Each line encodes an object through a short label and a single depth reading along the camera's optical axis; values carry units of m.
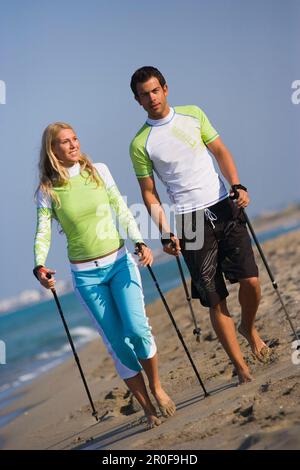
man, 12.46
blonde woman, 12.06
